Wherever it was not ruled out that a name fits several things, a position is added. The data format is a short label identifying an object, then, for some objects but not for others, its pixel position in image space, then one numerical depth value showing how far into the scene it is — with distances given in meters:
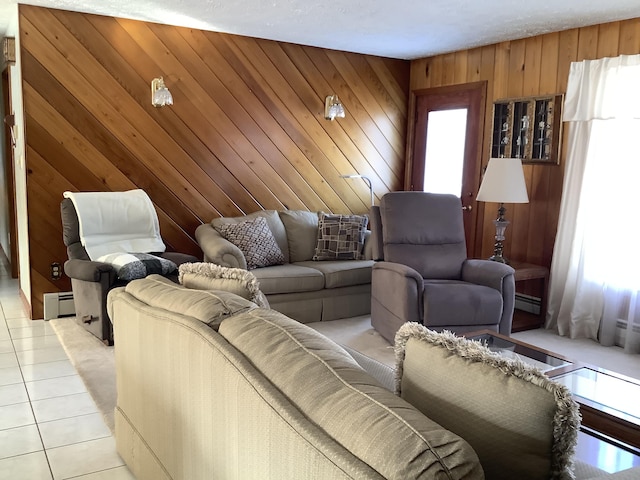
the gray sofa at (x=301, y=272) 4.40
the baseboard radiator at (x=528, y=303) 4.96
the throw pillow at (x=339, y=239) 5.01
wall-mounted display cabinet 4.70
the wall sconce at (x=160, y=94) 4.53
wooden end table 4.57
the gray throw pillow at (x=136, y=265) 3.82
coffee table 2.12
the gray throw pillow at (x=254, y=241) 4.57
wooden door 5.43
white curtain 4.14
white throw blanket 4.19
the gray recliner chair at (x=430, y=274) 3.87
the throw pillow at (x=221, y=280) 2.01
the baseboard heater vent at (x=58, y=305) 4.48
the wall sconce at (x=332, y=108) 5.39
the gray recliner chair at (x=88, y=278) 3.80
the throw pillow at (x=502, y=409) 1.07
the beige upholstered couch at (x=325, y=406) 1.01
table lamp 4.54
